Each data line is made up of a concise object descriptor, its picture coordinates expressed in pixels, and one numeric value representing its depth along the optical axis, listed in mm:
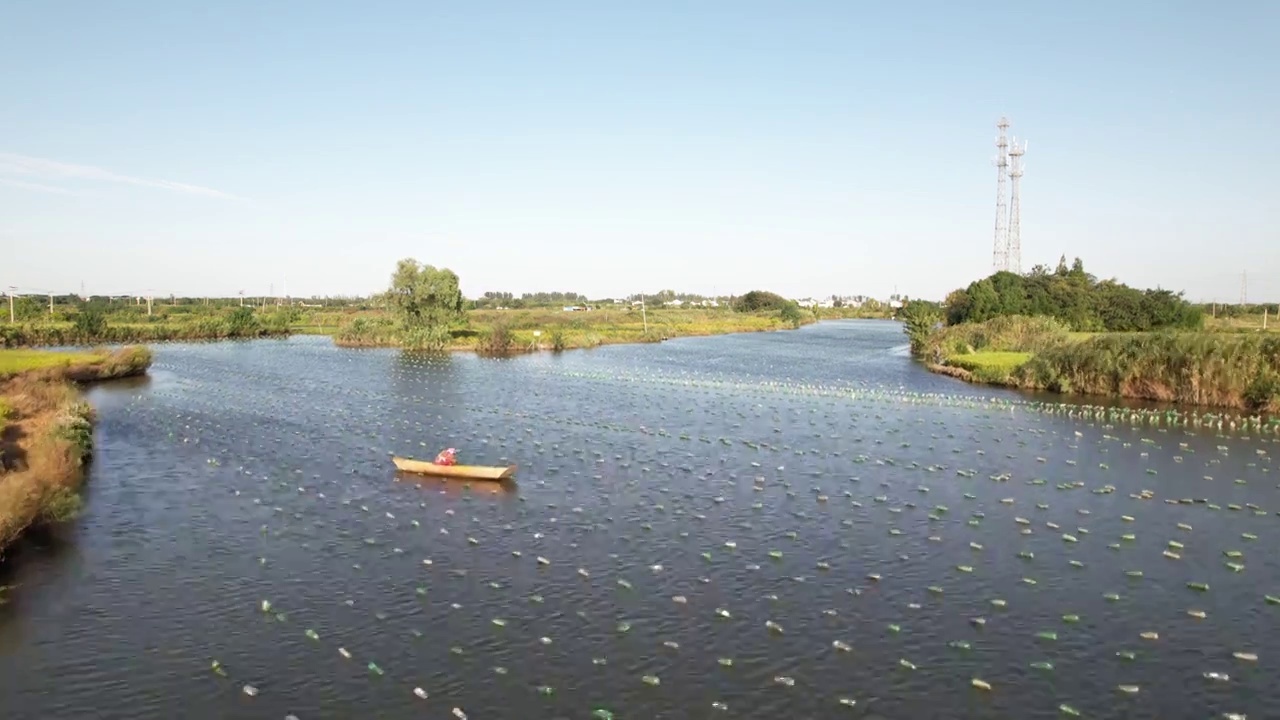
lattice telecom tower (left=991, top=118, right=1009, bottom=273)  104438
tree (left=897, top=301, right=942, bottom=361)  91375
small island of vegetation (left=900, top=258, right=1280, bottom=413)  49156
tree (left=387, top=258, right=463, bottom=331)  96188
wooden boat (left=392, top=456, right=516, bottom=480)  30297
